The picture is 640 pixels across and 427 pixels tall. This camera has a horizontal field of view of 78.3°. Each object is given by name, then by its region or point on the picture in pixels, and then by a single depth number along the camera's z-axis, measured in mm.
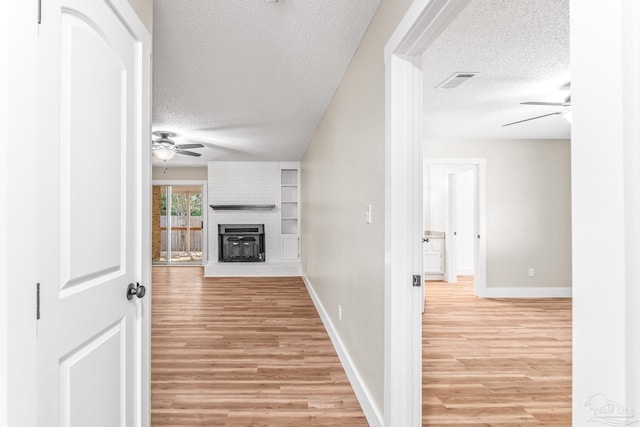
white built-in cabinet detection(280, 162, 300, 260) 8789
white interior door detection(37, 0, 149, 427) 1100
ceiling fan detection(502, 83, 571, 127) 3732
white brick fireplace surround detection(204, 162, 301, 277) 8727
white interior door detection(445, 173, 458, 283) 7188
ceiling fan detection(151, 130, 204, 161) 5462
